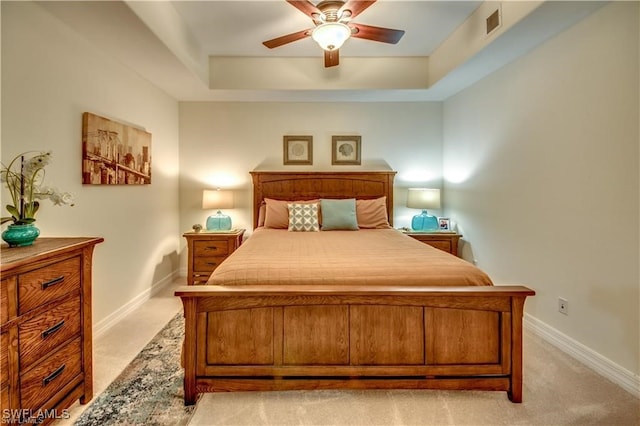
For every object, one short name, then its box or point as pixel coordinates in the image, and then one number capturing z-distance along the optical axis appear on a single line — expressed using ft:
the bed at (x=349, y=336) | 5.80
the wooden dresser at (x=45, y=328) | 4.39
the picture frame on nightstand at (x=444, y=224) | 13.78
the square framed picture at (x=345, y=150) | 14.20
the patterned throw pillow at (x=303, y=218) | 11.84
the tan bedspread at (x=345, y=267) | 6.17
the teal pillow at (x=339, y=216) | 11.89
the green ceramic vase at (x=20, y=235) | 5.03
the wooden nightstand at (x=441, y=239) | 12.66
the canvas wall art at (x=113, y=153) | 8.12
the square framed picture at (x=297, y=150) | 14.14
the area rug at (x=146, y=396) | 5.50
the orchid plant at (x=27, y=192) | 5.17
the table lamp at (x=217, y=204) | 12.96
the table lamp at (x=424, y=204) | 13.04
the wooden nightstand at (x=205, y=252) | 12.35
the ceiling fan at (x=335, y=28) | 6.97
